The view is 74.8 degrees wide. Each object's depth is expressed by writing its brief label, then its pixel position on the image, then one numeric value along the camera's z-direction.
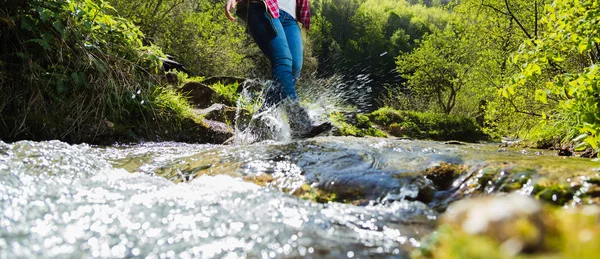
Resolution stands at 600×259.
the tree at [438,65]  19.42
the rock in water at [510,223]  0.53
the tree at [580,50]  2.27
